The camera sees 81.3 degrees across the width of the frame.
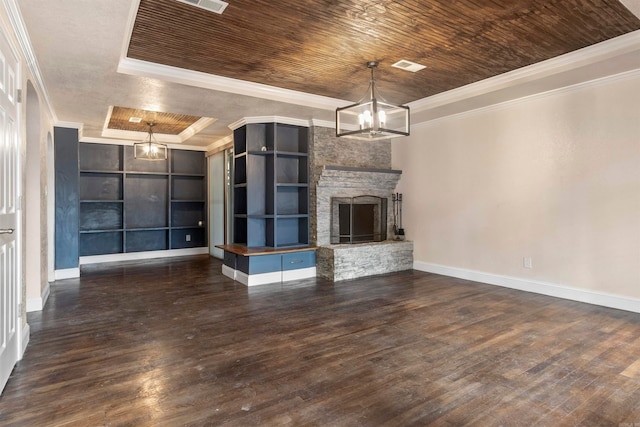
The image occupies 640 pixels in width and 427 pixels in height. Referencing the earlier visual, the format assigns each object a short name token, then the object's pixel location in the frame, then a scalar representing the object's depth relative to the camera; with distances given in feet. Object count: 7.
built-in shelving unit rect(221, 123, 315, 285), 19.26
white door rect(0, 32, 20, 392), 7.80
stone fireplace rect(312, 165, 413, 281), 19.39
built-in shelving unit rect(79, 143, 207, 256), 25.30
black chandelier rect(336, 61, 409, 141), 12.21
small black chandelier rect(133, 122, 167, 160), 22.20
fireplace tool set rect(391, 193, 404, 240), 22.66
